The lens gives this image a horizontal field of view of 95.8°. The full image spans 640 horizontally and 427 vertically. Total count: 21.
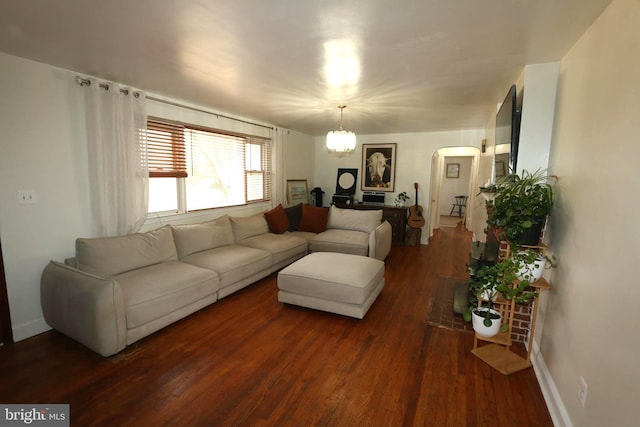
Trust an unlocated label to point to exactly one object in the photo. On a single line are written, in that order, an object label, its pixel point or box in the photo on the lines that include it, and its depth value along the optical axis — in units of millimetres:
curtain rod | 2585
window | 3420
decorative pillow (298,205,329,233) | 4949
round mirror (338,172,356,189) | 6375
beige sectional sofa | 2129
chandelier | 3533
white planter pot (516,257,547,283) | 1978
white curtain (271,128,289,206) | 5113
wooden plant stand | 2064
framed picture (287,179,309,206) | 5750
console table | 5617
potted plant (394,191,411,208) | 5879
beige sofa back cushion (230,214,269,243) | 4086
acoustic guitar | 5684
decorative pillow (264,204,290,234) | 4605
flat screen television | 2162
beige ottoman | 2717
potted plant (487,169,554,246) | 1917
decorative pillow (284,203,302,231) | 4926
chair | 9469
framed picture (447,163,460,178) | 9680
